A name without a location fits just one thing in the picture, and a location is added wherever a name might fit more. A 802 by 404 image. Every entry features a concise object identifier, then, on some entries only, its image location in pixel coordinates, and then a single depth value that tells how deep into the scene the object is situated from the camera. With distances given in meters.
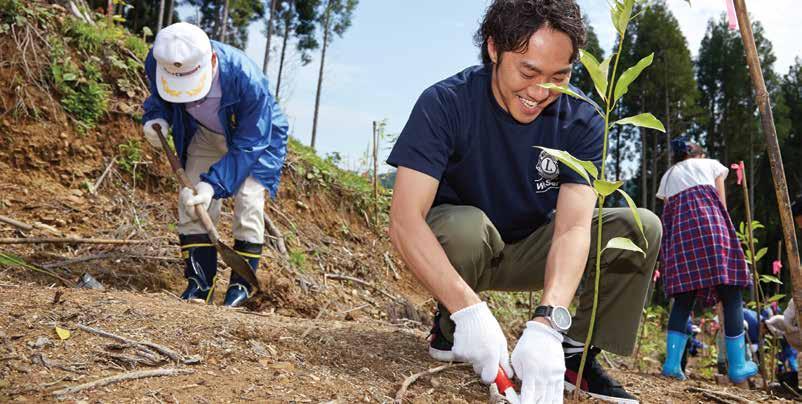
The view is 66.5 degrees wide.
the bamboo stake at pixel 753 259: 2.66
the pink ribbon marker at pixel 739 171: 2.85
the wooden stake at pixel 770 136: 1.49
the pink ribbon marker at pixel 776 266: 4.11
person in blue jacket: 2.88
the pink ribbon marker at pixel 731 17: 1.52
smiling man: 1.59
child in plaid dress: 3.18
